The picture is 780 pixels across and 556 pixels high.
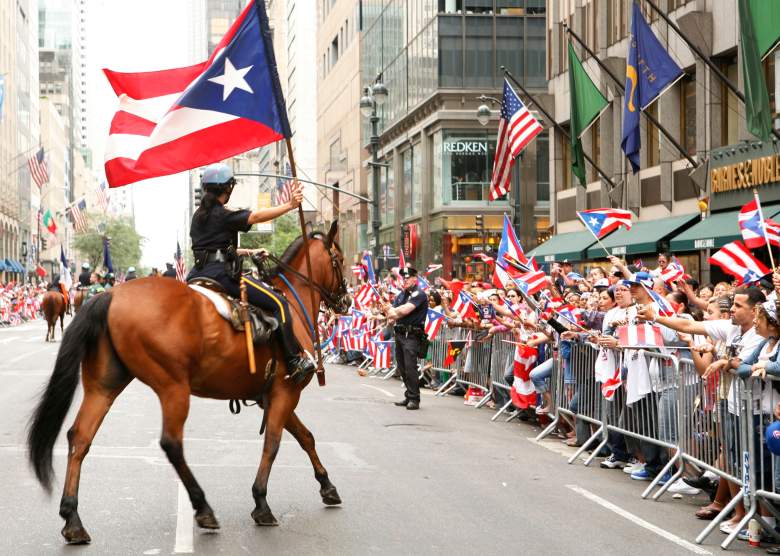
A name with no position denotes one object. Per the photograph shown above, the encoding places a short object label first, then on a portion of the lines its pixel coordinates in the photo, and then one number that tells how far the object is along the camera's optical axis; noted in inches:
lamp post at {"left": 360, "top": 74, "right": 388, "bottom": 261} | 1293.1
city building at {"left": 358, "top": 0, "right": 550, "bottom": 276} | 2036.2
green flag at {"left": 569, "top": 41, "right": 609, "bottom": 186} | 1021.8
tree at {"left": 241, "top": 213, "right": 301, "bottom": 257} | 3523.6
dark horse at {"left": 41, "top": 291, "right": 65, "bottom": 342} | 1349.7
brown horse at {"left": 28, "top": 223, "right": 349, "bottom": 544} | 303.6
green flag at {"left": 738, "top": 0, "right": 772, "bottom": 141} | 675.4
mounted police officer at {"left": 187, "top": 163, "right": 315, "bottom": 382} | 334.6
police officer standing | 692.7
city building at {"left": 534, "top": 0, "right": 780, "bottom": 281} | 1033.5
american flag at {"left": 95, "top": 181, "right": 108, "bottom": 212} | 3410.4
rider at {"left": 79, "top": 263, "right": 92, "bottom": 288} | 1304.1
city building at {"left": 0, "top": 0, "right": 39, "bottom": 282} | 4037.9
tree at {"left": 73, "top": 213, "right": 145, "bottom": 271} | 5383.9
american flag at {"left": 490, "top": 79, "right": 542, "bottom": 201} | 930.7
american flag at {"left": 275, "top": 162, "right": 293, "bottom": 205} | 1948.1
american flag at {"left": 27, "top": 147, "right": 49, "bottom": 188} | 2684.5
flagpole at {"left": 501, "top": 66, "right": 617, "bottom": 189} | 1236.1
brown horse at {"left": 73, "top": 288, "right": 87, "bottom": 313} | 1279.9
